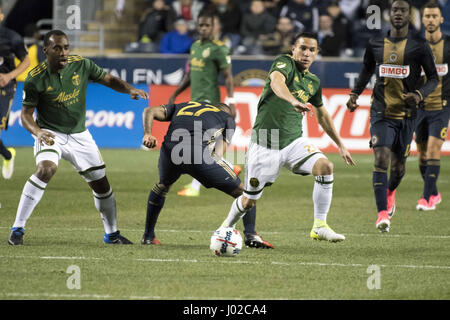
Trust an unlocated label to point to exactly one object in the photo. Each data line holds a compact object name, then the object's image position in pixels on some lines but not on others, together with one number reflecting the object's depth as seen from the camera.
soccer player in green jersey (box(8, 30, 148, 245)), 16.20
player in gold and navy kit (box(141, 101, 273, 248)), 16.17
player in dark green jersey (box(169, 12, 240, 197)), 24.53
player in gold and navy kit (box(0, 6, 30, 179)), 22.86
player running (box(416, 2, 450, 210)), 23.20
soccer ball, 15.33
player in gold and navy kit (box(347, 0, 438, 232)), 19.42
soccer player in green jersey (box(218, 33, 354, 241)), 16.05
